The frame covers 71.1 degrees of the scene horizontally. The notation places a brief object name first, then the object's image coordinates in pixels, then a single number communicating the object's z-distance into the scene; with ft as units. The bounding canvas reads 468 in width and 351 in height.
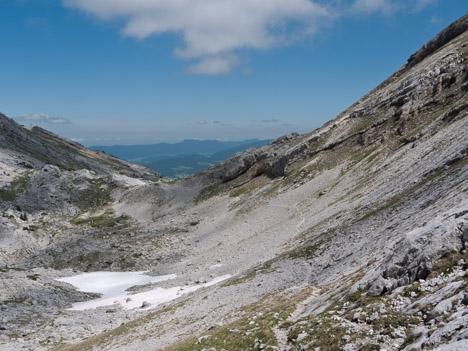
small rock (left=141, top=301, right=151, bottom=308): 153.44
